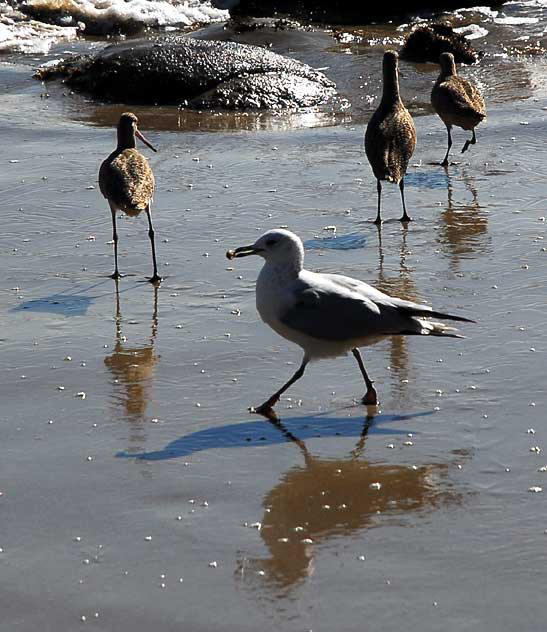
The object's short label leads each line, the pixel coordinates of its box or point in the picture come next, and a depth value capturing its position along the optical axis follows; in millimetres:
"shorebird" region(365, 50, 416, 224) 9695
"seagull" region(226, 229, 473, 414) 6195
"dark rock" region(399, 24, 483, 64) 15984
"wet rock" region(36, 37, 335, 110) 14133
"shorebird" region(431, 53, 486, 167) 11492
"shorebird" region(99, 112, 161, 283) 8719
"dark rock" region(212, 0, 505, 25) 19906
